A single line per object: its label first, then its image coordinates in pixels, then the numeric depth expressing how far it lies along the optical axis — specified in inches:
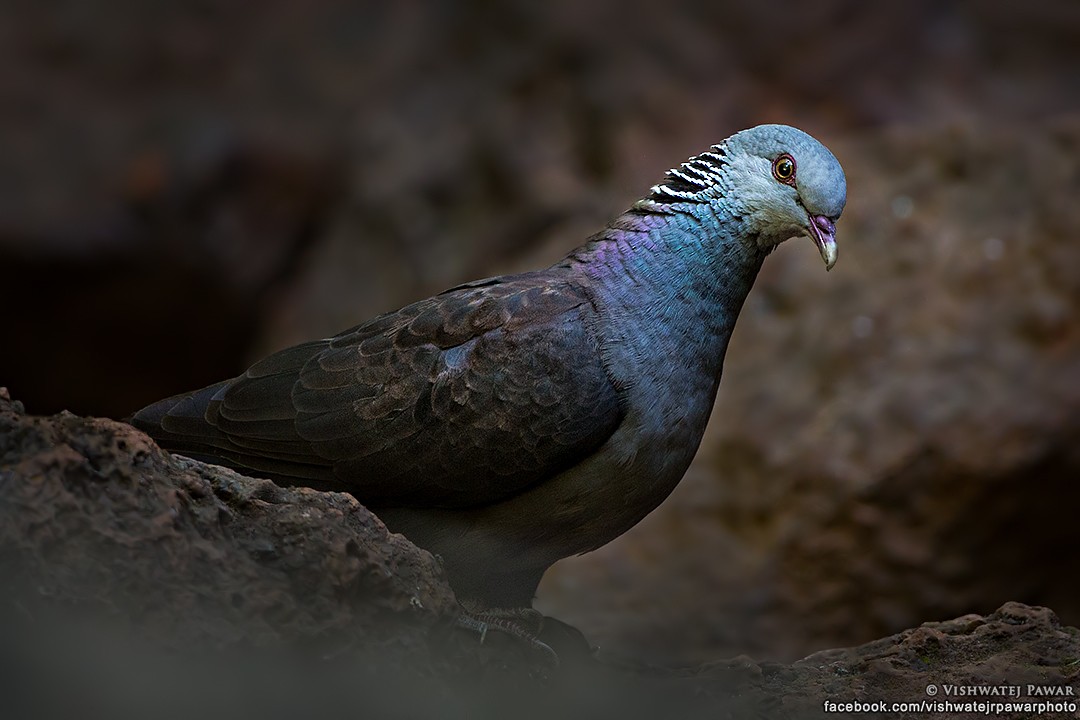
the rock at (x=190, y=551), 220.8
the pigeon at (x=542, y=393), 332.8
